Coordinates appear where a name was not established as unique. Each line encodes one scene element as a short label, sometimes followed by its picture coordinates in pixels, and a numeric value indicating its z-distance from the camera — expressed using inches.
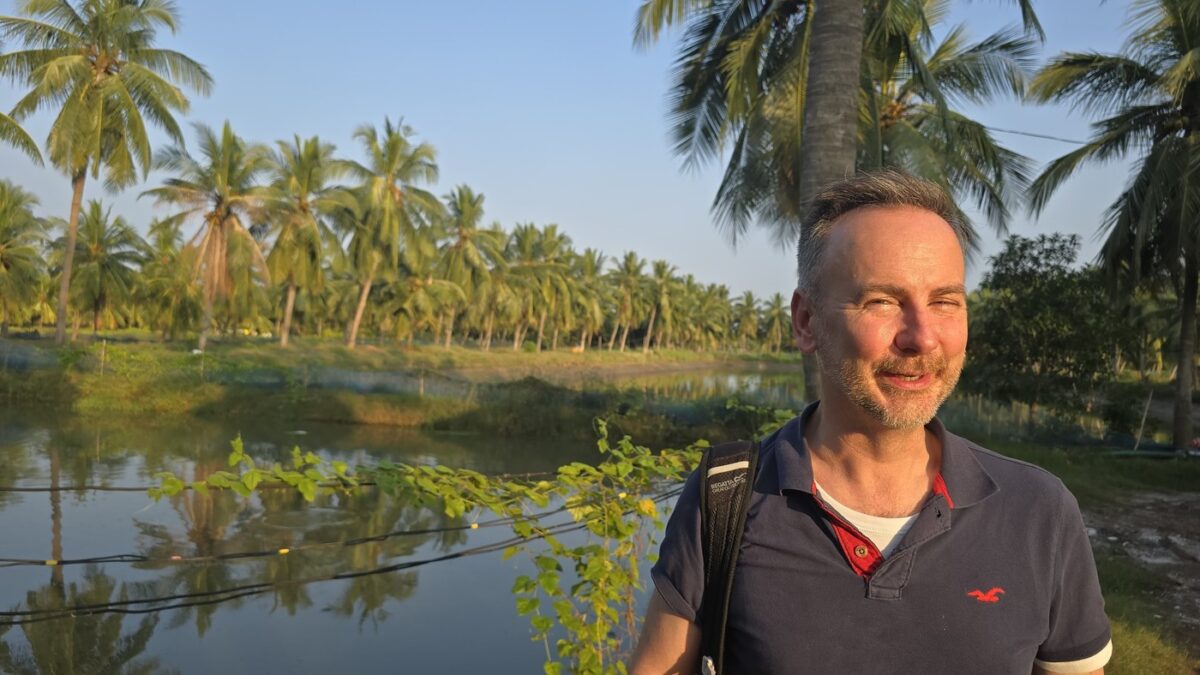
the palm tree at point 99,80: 821.2
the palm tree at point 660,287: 2630.4
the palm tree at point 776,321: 3737.7
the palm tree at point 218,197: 1079.6
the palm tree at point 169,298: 1386.6
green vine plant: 117.9
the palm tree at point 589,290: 2230.6
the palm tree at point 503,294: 1863.9
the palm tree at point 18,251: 1220.5
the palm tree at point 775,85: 225.6
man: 50.3
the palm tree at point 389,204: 1293.1
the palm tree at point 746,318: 3796.8
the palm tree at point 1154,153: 520.4
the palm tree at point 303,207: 1216.8
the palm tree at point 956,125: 446.0
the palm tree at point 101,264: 1332.4
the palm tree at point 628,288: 2524.6
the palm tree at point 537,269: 1957.4
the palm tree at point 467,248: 1638.8
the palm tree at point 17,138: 816.9
